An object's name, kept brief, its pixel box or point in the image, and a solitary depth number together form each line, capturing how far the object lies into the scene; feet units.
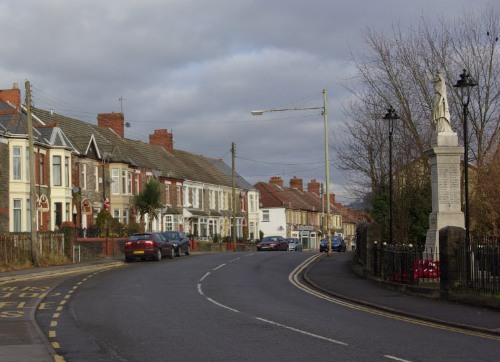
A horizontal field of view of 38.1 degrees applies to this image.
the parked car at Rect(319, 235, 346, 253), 212.23
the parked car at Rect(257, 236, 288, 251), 201.05
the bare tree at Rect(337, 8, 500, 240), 97.04
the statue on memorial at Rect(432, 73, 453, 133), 78.18
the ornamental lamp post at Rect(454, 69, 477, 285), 61.57
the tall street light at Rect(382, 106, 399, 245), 82.17
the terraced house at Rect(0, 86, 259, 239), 146.30
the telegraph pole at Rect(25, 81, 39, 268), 112.88
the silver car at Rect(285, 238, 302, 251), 224.94
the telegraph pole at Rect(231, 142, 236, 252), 215.65
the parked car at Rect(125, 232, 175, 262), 127.95
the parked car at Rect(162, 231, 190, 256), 144.46
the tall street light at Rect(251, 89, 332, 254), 139.03
